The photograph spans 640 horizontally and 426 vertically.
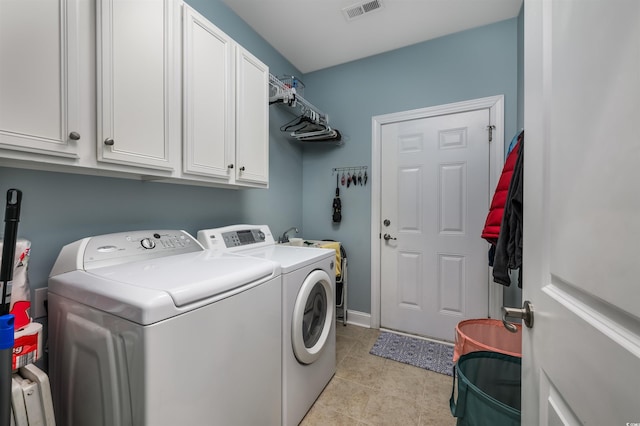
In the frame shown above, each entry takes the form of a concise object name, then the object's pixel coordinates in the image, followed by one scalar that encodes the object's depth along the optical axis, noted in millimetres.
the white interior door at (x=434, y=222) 2279
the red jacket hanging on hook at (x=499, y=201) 1328
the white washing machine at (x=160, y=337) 756
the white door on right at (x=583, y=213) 359
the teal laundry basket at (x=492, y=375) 1120
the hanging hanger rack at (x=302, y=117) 2205
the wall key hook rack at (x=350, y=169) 2732
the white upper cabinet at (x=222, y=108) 1379
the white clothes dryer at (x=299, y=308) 1336
